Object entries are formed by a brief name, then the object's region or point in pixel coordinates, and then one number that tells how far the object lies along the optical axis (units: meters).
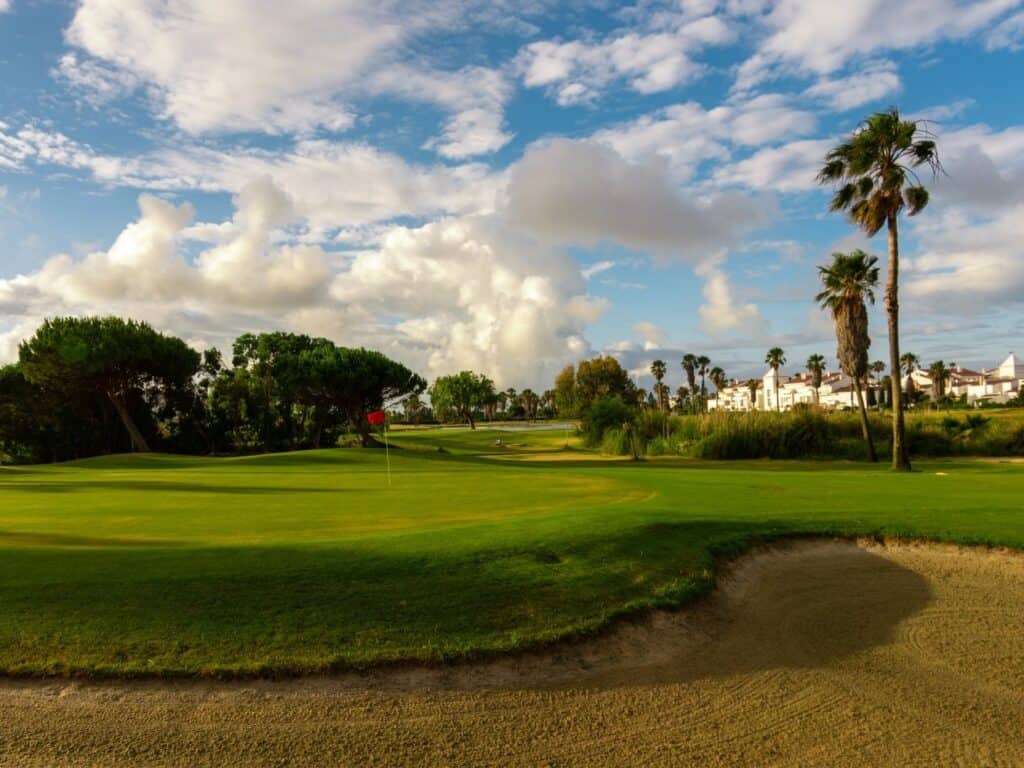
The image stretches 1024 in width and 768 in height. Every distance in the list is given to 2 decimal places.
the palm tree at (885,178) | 28.05
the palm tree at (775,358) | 112.25
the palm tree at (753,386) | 138.19
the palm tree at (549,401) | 164.75
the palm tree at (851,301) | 36.97
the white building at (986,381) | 137.00
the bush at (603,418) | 58.07
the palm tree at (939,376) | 114.44
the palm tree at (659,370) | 125.00
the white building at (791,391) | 141.38
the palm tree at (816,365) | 112.94
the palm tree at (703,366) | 122.81
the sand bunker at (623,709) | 5.75
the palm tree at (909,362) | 116.04
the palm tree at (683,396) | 134.25
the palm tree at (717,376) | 130.25
